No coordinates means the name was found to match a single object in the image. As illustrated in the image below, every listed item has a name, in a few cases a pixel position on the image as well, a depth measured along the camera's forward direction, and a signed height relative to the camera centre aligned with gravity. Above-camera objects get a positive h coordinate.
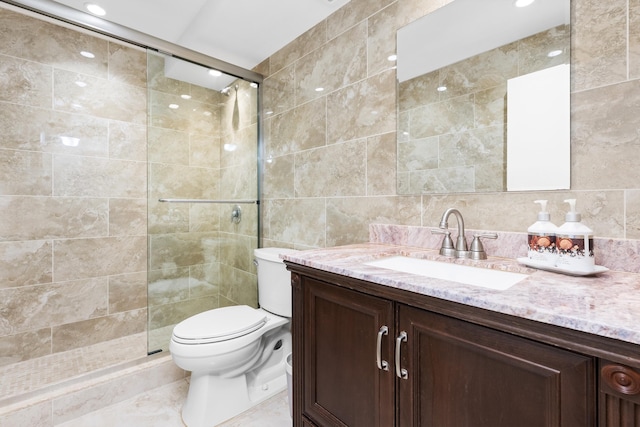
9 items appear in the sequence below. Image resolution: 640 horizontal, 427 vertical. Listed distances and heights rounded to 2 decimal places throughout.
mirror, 1.03 +0.44
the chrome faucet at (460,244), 1.12 -0.13
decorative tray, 0.81 -0.16
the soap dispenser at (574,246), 0.81 -0.10
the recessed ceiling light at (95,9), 1.74 +1.19
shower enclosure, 1.93 +0.13
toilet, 1.50 -0.73
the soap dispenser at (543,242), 0.87 -0.09
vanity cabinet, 0.58 -0.37
